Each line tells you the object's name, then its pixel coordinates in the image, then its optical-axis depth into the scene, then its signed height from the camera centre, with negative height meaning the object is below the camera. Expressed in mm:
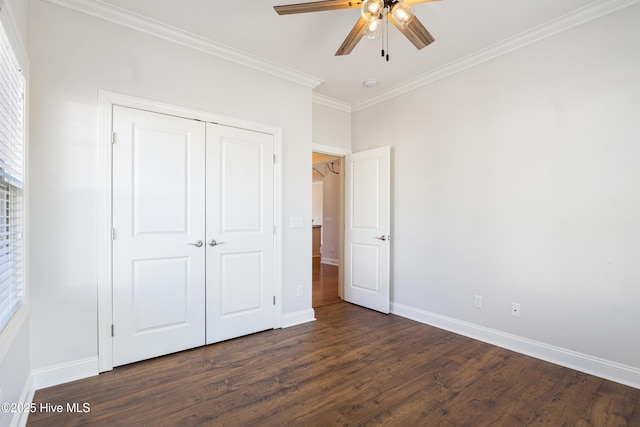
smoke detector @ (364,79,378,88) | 3587 +1570
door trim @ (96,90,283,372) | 2312 -103
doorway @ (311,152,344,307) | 6668 -184
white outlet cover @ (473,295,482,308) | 3032 -872
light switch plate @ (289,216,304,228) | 3418 -83
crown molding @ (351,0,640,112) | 2305 +1552
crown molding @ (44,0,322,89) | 2283 +1548
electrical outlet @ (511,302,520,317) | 2767 -871
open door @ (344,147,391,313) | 3799 -185
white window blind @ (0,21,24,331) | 1590 +193
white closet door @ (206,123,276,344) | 2859 -188
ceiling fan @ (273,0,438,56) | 1879 +1262
